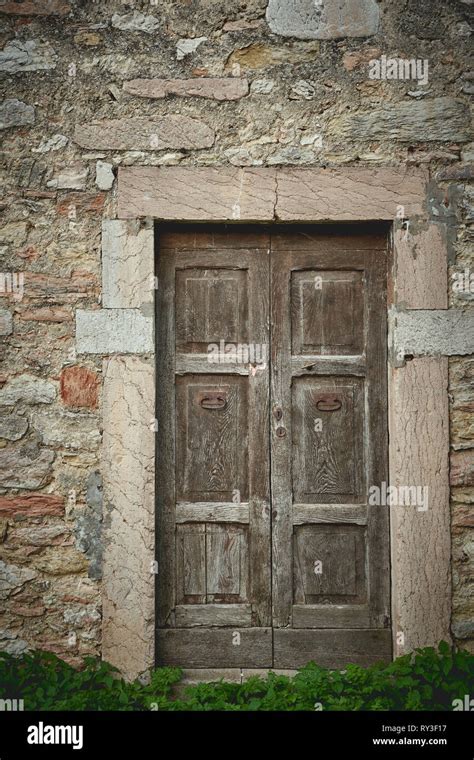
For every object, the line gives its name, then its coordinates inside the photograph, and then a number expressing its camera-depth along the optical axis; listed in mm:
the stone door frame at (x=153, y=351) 3451
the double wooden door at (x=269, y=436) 3623
